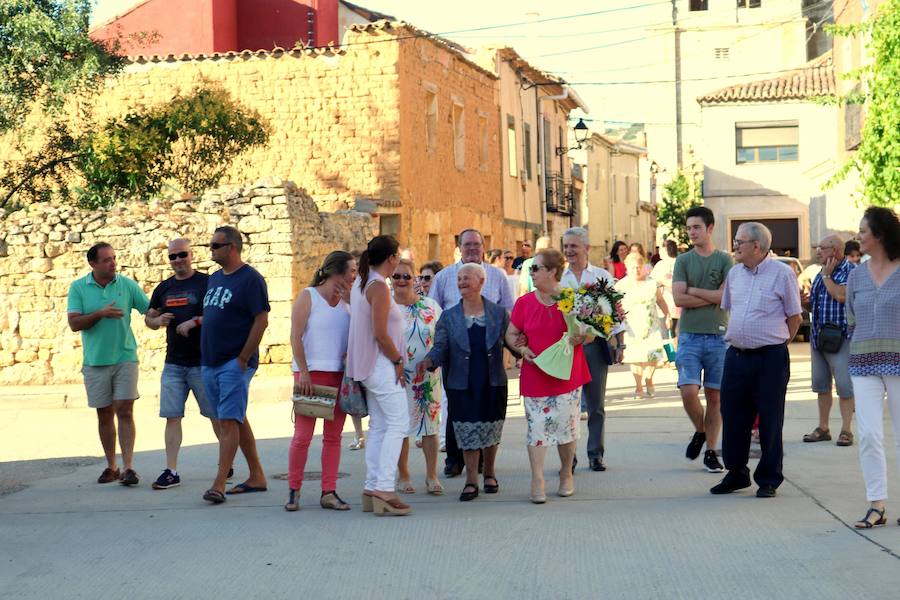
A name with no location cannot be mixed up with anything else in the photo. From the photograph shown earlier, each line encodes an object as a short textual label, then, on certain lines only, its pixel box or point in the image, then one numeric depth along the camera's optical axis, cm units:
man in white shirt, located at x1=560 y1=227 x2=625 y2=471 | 960
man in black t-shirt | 916
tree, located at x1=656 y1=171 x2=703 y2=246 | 4844
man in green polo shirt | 955
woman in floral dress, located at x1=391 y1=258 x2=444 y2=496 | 883
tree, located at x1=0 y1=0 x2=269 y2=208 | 1906
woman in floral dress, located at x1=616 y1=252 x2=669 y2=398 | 1461
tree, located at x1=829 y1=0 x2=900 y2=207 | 1722
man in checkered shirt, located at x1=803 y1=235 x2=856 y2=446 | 1087
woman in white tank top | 816
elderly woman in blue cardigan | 845
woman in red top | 832
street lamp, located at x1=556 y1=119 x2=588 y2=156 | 3647
